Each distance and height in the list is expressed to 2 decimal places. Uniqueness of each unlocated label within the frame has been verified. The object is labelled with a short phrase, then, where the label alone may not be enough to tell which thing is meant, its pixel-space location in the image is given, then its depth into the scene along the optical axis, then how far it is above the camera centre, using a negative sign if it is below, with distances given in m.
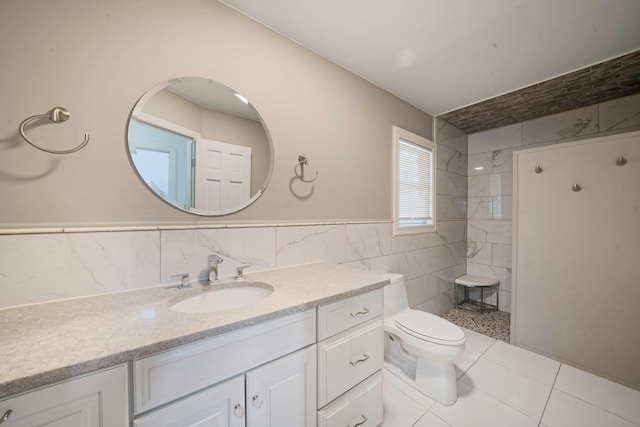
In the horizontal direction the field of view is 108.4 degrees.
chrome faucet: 1.14 -0.28
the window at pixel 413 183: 2.21 +0.32
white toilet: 1.51 -0.90
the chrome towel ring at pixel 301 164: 1.53 +0.32
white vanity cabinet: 0.64 -0.54
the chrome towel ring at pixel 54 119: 0.81 +0.34
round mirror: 1.06 +0.34
